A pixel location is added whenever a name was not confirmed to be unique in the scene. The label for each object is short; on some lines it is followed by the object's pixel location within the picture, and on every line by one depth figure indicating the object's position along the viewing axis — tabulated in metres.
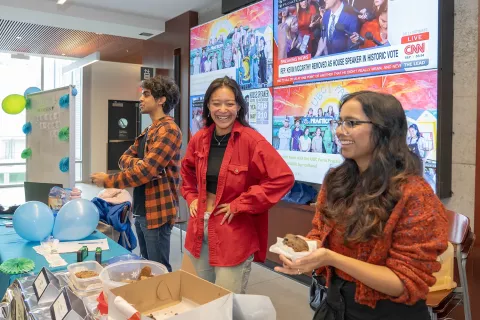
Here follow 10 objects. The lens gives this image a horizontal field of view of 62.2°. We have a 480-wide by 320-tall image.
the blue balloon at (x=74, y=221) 2.06
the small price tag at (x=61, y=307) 1.03
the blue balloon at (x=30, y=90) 4.19
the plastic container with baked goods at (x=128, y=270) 1.34
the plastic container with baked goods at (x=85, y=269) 1.41
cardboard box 0.91
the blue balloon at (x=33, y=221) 1.99
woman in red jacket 1.77
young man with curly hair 2.37
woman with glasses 1.05
